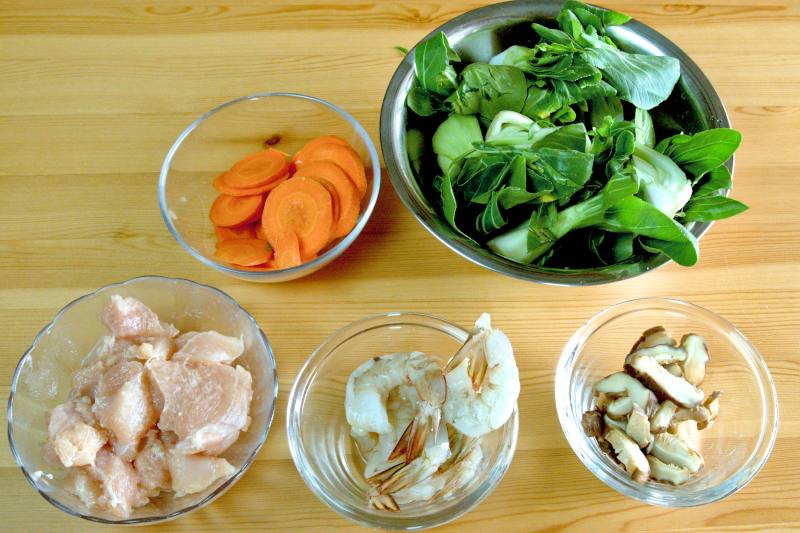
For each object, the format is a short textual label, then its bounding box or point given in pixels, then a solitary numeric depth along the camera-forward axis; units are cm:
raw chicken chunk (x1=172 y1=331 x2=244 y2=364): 98
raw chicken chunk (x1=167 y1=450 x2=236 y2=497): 90
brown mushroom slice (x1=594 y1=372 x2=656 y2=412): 95
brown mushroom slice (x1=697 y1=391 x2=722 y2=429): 98
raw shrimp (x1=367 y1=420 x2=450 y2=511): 87
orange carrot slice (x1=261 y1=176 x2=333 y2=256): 110
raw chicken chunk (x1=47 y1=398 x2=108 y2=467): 88
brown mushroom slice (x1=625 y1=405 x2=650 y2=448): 92
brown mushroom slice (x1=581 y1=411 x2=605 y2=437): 95
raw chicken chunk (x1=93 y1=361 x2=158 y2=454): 89
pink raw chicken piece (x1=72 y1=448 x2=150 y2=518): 88
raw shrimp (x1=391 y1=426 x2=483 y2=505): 88
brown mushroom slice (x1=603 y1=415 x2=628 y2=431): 94
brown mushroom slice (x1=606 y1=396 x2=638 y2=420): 95
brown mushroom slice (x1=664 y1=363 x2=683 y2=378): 98
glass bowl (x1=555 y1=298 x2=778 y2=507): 92
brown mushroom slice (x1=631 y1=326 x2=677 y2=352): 100
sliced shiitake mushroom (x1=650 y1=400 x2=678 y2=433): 93
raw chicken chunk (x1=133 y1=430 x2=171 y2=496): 90
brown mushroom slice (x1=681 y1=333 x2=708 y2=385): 99
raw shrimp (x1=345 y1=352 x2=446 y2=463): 88
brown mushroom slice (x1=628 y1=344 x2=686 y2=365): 98
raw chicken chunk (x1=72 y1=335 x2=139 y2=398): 96
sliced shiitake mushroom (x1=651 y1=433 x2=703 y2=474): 92
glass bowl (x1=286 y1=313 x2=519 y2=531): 89
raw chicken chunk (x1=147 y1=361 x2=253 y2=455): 90
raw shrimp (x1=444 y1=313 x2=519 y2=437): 87
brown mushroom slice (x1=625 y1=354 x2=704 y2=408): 95
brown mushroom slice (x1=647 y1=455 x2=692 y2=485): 91
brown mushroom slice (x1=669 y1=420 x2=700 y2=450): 95
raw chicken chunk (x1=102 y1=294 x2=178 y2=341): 99
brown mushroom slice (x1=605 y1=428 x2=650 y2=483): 90
